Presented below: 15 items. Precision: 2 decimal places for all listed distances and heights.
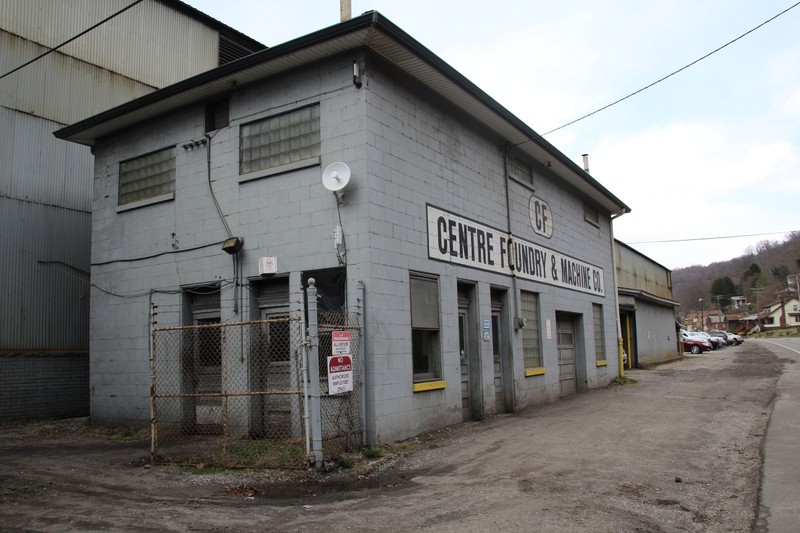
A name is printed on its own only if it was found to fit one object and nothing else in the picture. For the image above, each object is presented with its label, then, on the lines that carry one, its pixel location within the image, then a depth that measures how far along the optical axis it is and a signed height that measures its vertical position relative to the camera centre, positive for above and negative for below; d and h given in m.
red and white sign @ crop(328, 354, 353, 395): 7.99 -0.46
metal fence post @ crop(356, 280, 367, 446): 8.90 -0.52
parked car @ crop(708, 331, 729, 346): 51.55 -1.09
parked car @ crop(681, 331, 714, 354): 41.75 -1.29
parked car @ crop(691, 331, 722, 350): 45.79 -1.21
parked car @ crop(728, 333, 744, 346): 56.06 -1.48
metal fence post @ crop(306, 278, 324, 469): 7.62 -0.55
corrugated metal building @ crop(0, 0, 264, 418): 14.16 +3.78
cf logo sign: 15.26 +2.87
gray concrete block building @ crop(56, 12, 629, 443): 9.51 +2.15
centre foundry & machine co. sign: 11.12 +1.70
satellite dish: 9.23 +2.42
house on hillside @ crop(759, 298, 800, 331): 106.44 +1.07
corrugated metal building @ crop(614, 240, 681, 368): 26.34 +0.67
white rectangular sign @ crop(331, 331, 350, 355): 8.10 -0.05
